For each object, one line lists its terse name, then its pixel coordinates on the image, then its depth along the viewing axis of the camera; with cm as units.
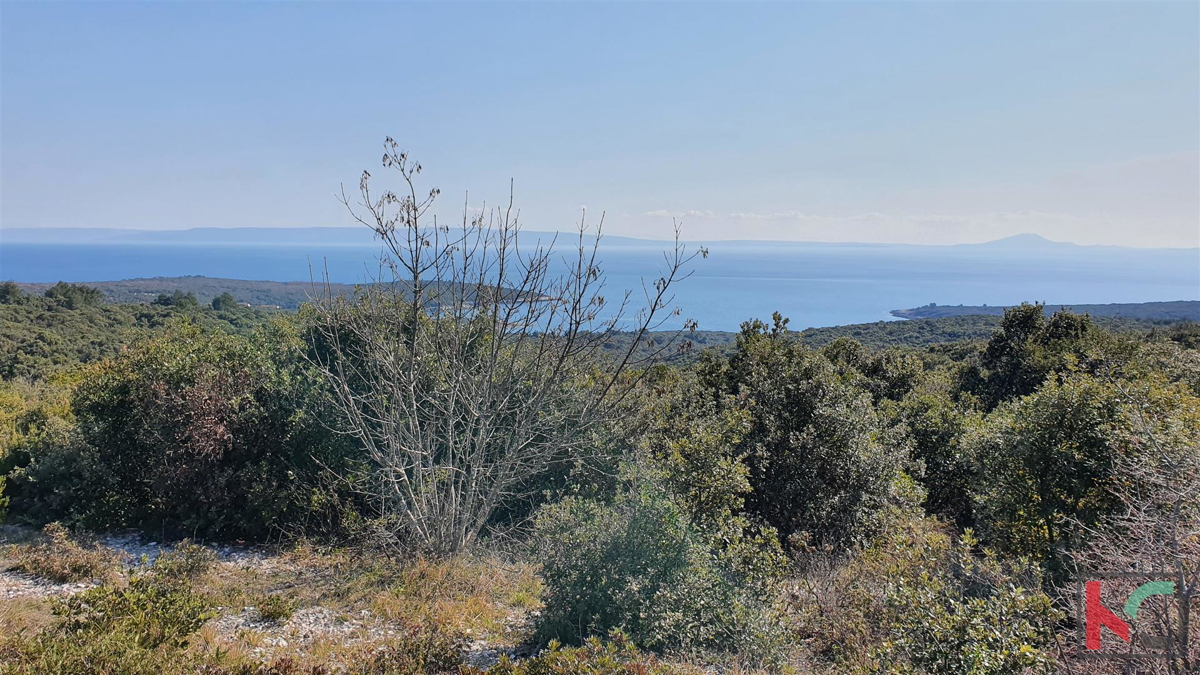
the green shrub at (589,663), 365
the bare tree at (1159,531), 355
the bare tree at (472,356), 640
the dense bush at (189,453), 808
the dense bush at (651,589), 454
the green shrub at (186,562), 636
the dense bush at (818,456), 781
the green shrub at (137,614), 403
